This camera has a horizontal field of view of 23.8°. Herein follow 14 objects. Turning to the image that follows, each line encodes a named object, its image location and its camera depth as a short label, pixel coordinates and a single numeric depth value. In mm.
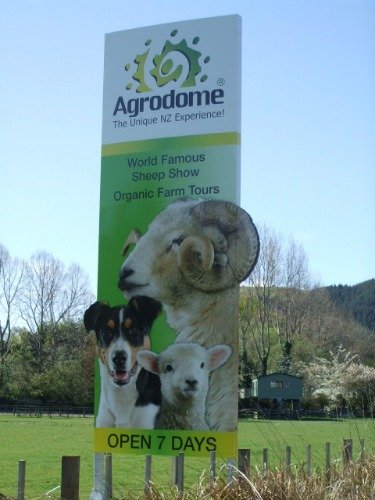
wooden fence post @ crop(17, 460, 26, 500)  6648
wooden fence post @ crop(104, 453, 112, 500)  7520
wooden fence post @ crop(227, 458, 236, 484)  7327
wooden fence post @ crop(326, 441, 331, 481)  7934
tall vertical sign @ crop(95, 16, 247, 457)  9516
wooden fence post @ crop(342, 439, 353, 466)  8623
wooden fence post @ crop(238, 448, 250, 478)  7537
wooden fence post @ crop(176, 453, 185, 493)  7267
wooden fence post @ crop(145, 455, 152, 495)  8242
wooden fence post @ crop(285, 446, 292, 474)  7398
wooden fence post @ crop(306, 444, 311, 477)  8066
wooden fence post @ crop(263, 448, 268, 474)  7436
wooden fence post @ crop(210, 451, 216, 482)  7203
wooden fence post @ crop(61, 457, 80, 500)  6801
